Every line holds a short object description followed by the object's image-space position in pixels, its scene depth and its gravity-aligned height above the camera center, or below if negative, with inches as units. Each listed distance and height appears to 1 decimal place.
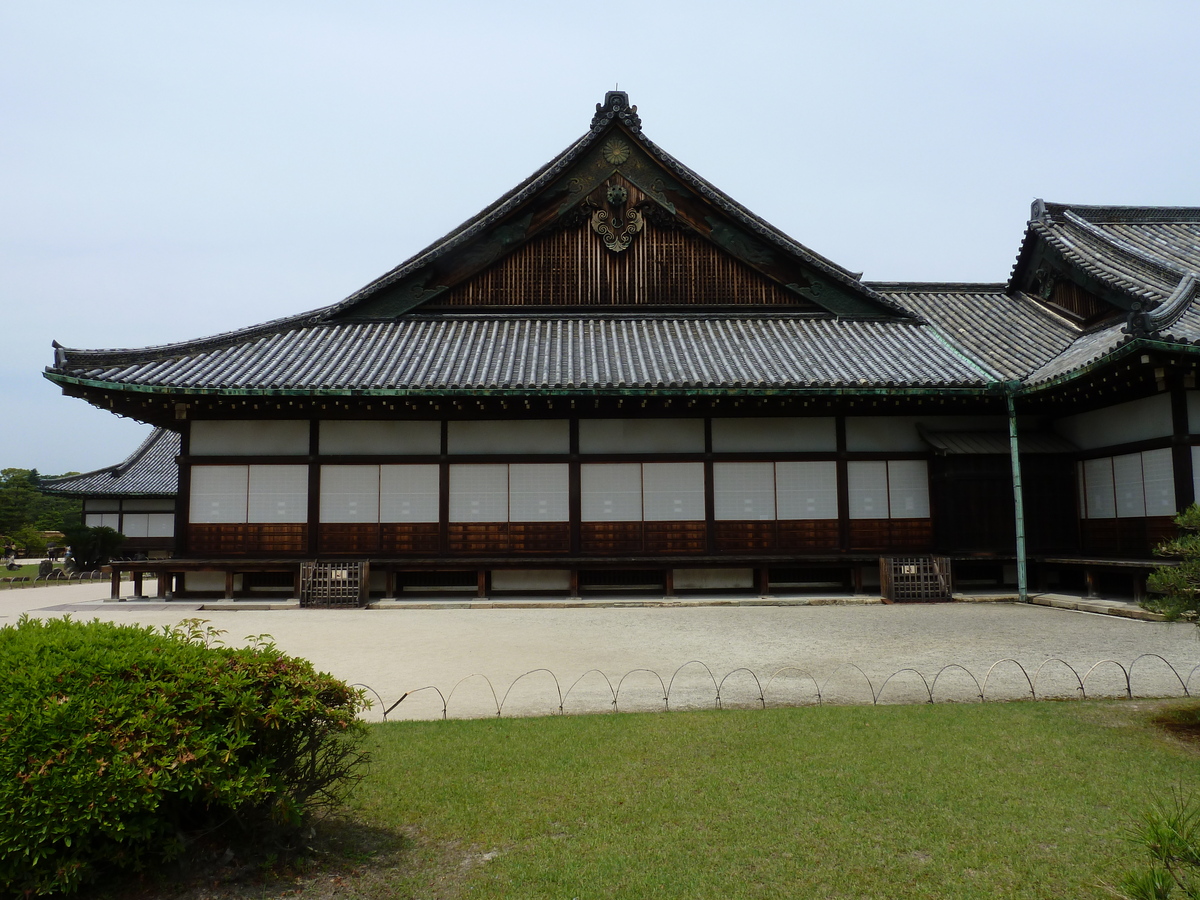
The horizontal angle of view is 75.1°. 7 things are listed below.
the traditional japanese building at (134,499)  1381.6 +56.1
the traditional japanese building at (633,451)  608.4 +62.4
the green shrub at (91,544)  1187.3 -21.3
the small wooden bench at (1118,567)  503.8 -29.6
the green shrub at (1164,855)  76.2 -34.5
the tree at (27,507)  1839.3 +70.4
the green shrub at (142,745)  130.6 -38.3
